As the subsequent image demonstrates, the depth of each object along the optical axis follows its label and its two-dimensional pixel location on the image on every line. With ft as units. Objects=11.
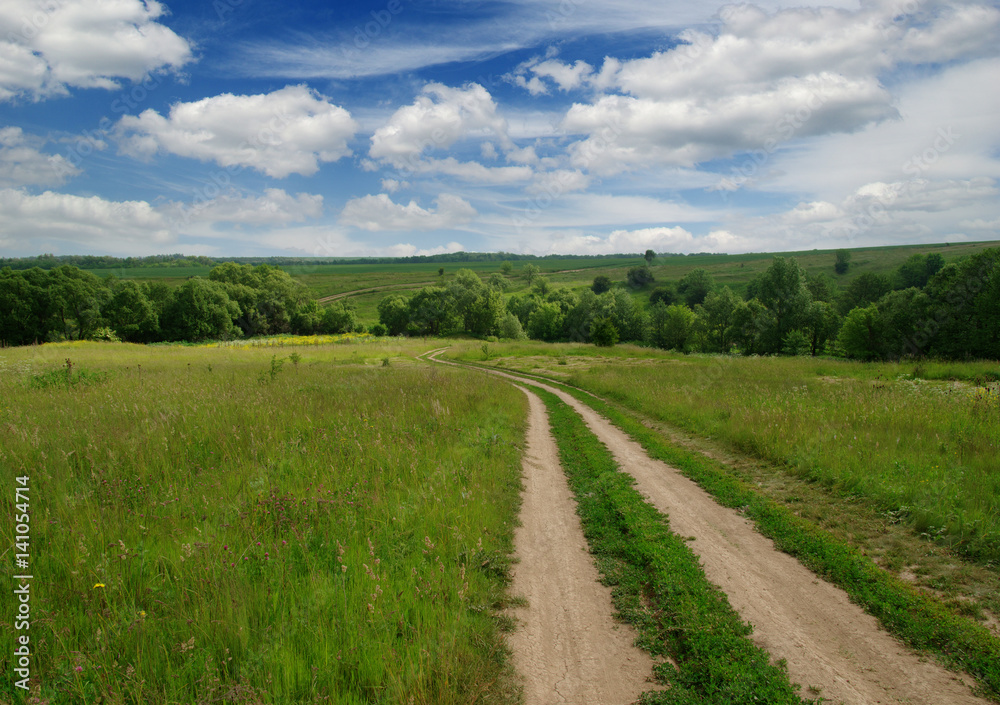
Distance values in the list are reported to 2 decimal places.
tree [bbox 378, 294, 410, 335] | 339.77
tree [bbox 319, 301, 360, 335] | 333.21
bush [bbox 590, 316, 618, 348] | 179.32
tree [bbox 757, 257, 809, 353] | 222.89
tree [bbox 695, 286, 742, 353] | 266.36
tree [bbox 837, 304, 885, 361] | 182.09
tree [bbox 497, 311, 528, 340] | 291.79
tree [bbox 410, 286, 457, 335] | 332.80
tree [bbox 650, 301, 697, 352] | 286.87
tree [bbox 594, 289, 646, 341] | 317.22
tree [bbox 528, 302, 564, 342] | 343.87
